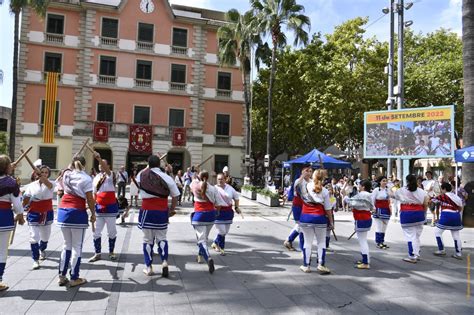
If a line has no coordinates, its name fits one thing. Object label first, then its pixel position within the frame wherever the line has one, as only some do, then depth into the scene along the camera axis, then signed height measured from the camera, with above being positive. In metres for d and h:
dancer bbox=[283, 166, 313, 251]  6.77 -0.62
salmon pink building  26.83 +6.53
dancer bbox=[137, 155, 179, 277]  5.98 -0.64
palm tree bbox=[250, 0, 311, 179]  23.53 +9.78
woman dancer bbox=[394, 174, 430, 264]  7.46 -0.80
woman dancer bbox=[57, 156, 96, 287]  5.42 -0.78
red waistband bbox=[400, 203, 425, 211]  7.50 -0.64
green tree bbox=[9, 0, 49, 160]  20.73 +8.06
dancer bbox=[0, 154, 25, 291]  5.13 -0.57
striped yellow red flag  26.19 +4.12
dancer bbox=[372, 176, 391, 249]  8.53 -0.81
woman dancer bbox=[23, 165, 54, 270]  6.35 -0.78
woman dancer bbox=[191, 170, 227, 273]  6.67 -0.71
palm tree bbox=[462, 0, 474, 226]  12.05 +3.40
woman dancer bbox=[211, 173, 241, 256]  7.64 -0.87
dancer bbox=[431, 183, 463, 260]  7.92 -0.88
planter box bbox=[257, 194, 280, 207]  18.42 -1.52
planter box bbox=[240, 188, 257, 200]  21.36 -1.38
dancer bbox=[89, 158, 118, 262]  7.03 -0.86
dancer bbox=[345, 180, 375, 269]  6.89 -0.82
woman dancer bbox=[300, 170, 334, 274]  6.35 -0.74
